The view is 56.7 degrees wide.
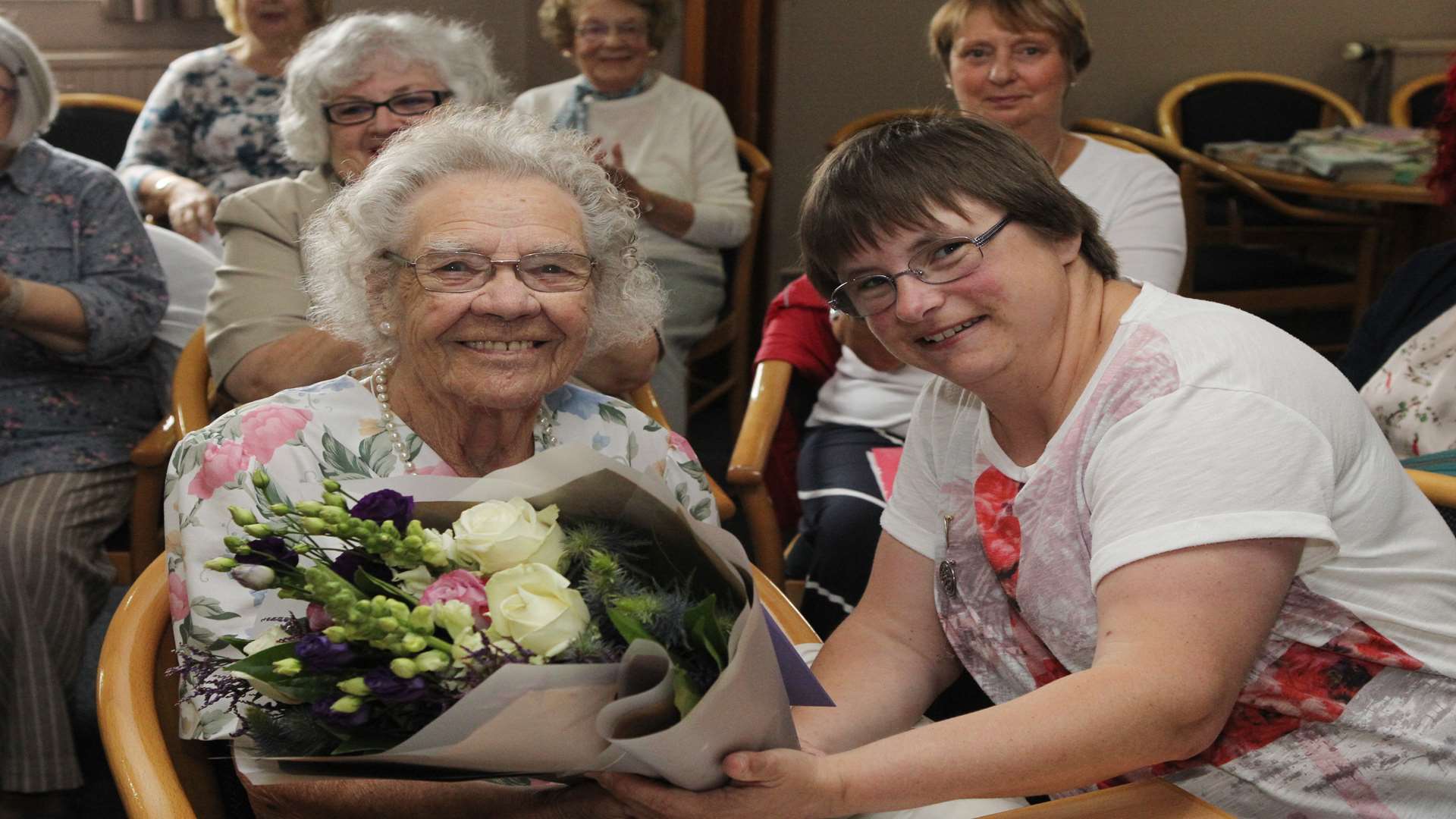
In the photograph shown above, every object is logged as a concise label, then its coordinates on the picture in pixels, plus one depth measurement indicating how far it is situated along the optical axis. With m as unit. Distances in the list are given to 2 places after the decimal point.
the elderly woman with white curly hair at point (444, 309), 1.39
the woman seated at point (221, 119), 3.12
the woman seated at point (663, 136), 3.41
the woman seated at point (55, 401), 2.14
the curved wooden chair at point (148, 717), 1.09
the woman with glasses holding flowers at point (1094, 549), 1.07
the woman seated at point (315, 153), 1.95
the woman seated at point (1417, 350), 2.08
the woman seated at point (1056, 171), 2.26
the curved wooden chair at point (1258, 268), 4.15
